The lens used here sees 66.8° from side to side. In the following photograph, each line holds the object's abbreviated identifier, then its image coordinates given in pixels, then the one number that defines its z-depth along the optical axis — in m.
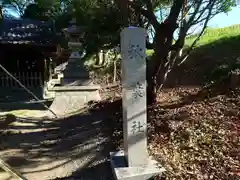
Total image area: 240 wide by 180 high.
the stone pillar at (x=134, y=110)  2.66
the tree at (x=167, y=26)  4.38
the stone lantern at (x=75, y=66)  7.59
